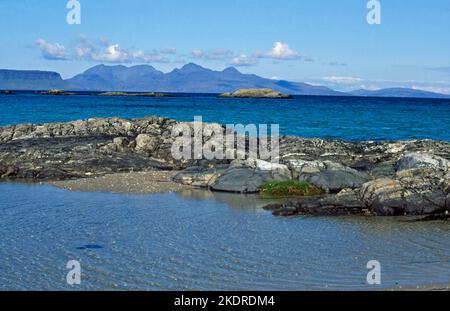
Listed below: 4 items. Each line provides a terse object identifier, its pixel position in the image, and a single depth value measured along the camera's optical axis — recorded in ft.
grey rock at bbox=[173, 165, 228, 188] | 97.09
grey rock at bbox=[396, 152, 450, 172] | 95.45
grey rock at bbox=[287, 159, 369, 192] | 91.30
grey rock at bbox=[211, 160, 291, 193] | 90.99
